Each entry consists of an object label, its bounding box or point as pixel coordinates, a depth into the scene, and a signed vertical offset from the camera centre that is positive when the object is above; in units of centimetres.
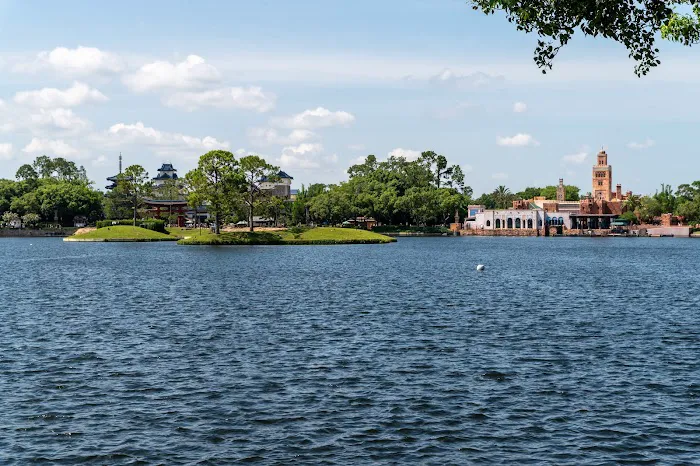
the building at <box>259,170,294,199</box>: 17276 +1142
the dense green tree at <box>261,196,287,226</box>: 17975 +596
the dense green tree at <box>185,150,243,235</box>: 16962 +1030
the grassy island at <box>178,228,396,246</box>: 17225 -204
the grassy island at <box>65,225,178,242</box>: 19400 -126
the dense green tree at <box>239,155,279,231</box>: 17174 +1115
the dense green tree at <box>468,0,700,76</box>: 2358 +652
